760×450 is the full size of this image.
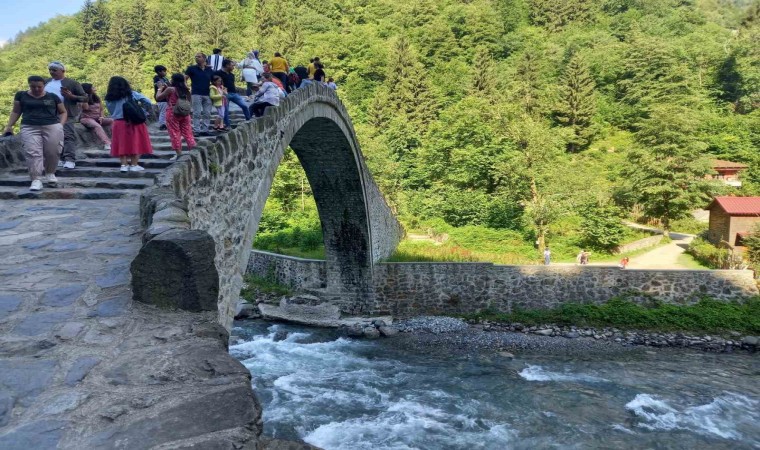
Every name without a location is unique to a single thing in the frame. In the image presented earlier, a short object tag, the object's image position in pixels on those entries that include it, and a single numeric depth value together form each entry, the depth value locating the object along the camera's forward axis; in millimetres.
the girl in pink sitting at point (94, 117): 7922
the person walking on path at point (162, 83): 8883
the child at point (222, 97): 8755
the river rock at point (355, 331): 15866
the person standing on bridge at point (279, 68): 11156
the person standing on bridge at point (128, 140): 6328
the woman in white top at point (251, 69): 11898
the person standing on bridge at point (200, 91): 8273
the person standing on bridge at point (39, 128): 5480
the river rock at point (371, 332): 15695
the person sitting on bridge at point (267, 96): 8445
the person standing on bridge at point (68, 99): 6621
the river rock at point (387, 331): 15742
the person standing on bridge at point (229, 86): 8973
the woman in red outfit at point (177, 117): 6641
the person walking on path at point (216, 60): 10539
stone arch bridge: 2504
